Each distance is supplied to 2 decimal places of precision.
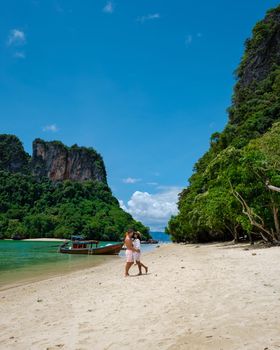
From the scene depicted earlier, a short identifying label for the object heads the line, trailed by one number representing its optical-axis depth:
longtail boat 40.86
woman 13.00
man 12.66
